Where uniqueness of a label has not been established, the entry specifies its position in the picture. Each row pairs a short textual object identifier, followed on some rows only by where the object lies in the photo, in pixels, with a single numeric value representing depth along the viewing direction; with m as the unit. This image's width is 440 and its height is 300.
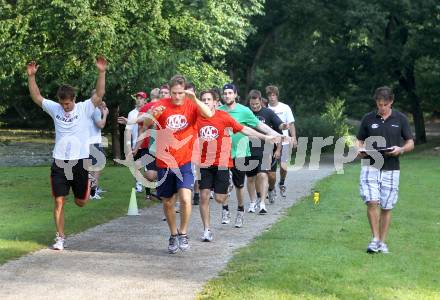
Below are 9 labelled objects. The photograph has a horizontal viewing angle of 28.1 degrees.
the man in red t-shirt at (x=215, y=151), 12.36
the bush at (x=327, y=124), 45.00
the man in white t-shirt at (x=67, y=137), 11.28
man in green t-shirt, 13.62
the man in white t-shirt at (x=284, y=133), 17.16
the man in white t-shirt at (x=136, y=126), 16.97
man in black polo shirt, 10.72
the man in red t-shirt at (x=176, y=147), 10.88
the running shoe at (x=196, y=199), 16.70
